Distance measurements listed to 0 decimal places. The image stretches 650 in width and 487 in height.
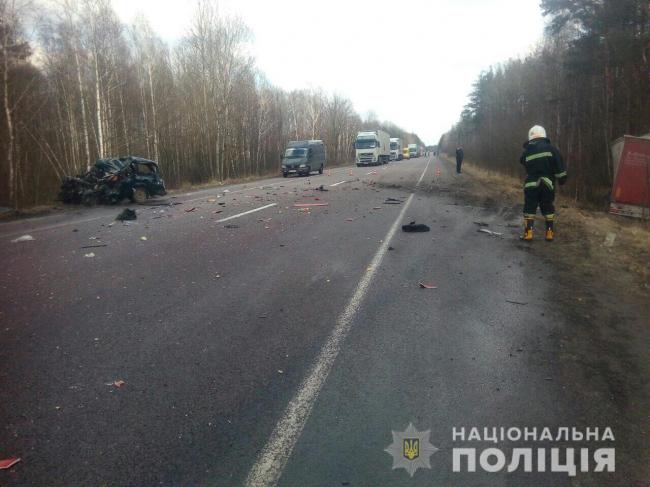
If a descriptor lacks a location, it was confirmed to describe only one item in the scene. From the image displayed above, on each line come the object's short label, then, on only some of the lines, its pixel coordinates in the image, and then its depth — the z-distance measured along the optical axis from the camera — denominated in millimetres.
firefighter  8586
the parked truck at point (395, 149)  73875
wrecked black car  16109
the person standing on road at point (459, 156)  34422
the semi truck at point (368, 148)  48725
